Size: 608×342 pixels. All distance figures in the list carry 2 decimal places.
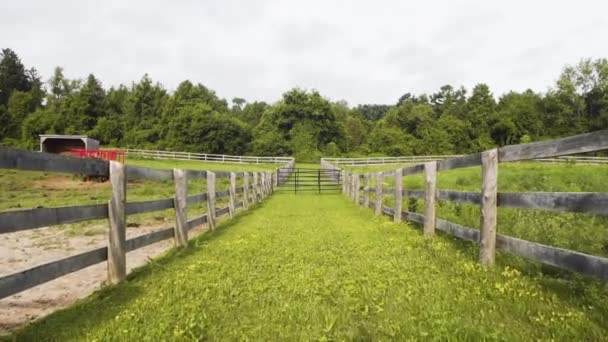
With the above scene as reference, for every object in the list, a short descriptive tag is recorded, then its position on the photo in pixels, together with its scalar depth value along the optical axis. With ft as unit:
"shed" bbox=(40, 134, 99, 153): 119.04
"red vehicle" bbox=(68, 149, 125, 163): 98.94
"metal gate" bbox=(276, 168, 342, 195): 95.66
